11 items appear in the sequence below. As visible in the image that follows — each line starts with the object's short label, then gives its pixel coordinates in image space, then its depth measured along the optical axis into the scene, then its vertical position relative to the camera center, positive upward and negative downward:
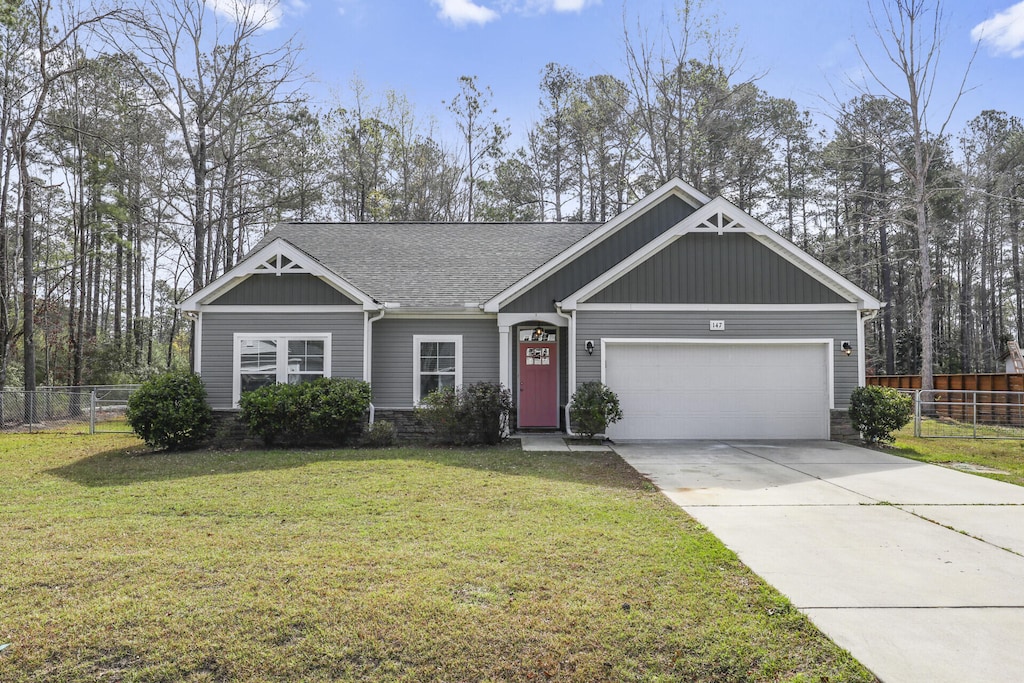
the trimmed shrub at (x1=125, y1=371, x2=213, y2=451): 10.77 -0.96
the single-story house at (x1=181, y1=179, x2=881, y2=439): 11.77 +0.65
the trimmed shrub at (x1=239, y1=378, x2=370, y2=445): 10.98 -0.92
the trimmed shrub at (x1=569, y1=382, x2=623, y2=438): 11.09 -0.90
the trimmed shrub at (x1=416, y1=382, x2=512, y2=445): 11.15 -0.98
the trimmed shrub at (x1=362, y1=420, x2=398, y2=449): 11.33 -1.42
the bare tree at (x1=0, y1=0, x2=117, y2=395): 15.63 +7.91
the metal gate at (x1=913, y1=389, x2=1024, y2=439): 13.34 -1.56
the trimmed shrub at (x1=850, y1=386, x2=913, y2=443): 11.18 -0.96
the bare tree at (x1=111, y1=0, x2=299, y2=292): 18.88 +9.53
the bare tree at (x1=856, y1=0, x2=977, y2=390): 18.39 +9.08
